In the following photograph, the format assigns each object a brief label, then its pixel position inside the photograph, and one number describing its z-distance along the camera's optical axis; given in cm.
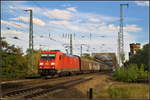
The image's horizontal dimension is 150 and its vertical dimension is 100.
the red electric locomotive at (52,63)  3288
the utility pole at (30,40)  3611
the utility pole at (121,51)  3642
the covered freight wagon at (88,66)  5186
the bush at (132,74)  2755
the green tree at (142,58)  3672
